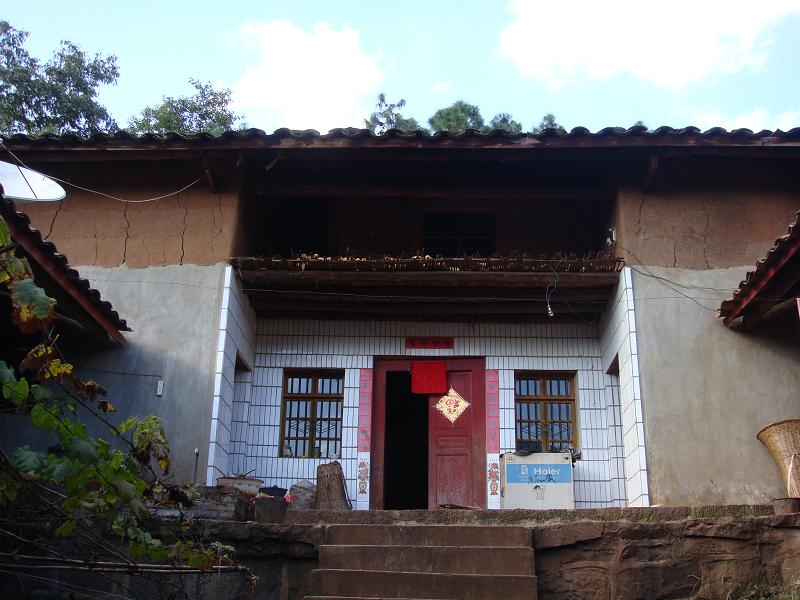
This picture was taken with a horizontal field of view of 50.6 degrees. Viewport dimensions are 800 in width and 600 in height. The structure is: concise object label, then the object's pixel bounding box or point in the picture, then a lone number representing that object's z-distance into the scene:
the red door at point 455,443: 11.73
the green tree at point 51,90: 20.11
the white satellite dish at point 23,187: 6.23
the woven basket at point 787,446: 9.11
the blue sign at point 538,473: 10.99
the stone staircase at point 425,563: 6.88
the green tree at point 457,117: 24.69
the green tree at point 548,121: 24.19
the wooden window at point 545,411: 11.95
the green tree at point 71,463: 4.06
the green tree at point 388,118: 23.91
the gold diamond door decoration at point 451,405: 12.14
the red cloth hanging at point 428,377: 12.19
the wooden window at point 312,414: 11.99
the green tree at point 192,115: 21.70
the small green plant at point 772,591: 6.91
